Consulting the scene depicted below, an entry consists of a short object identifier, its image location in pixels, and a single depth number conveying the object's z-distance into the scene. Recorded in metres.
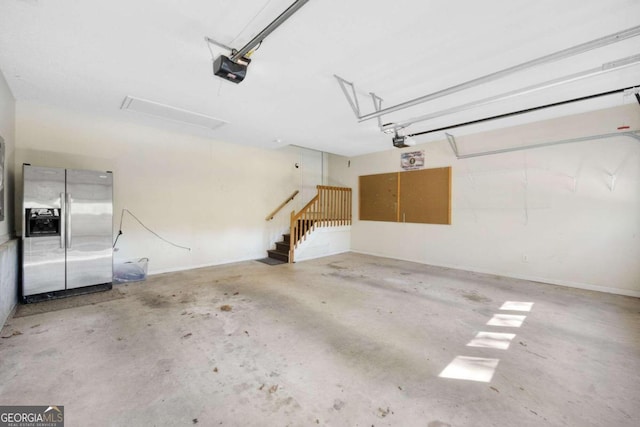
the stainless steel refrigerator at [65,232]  3.56
